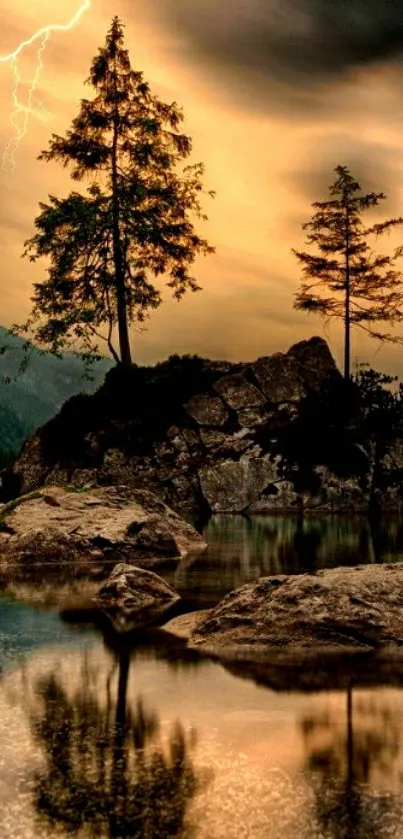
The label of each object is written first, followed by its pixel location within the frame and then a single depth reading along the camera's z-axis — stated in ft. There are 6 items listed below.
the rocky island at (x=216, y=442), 120.88
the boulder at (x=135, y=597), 34.06
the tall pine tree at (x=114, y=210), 135.03
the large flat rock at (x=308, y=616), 27.73
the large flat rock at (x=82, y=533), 52.95
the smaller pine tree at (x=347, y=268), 160.76
